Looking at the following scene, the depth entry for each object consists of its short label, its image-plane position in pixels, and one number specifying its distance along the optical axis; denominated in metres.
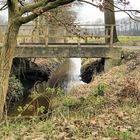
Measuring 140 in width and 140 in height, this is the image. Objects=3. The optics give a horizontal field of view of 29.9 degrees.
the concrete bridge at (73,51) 13.13
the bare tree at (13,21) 5.92
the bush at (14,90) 11.87
